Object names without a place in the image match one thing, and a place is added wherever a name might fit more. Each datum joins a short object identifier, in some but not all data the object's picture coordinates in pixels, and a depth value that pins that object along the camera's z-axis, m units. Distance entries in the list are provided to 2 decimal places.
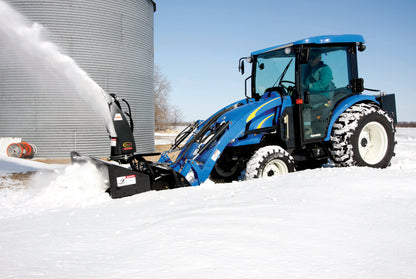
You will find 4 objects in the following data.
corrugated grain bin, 12.20
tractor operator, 6.23
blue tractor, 5.51
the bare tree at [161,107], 42.09
